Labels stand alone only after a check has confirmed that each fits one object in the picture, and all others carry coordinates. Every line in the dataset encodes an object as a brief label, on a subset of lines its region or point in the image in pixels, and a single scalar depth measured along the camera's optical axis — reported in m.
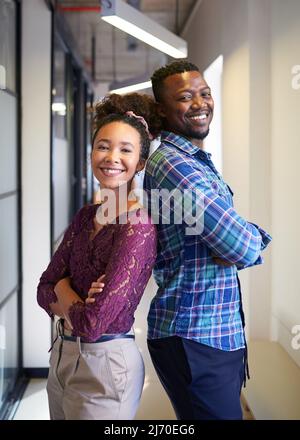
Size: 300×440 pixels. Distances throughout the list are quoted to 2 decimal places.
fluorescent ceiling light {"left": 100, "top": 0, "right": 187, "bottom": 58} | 2.42
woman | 1.12
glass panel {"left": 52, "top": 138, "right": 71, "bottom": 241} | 4.80
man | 1.17
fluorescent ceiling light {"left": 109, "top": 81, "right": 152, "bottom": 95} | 3.87
